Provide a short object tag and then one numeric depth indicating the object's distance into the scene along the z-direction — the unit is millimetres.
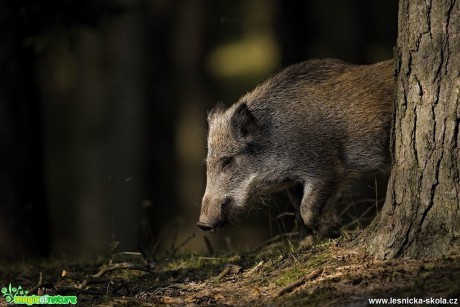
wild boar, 13820
